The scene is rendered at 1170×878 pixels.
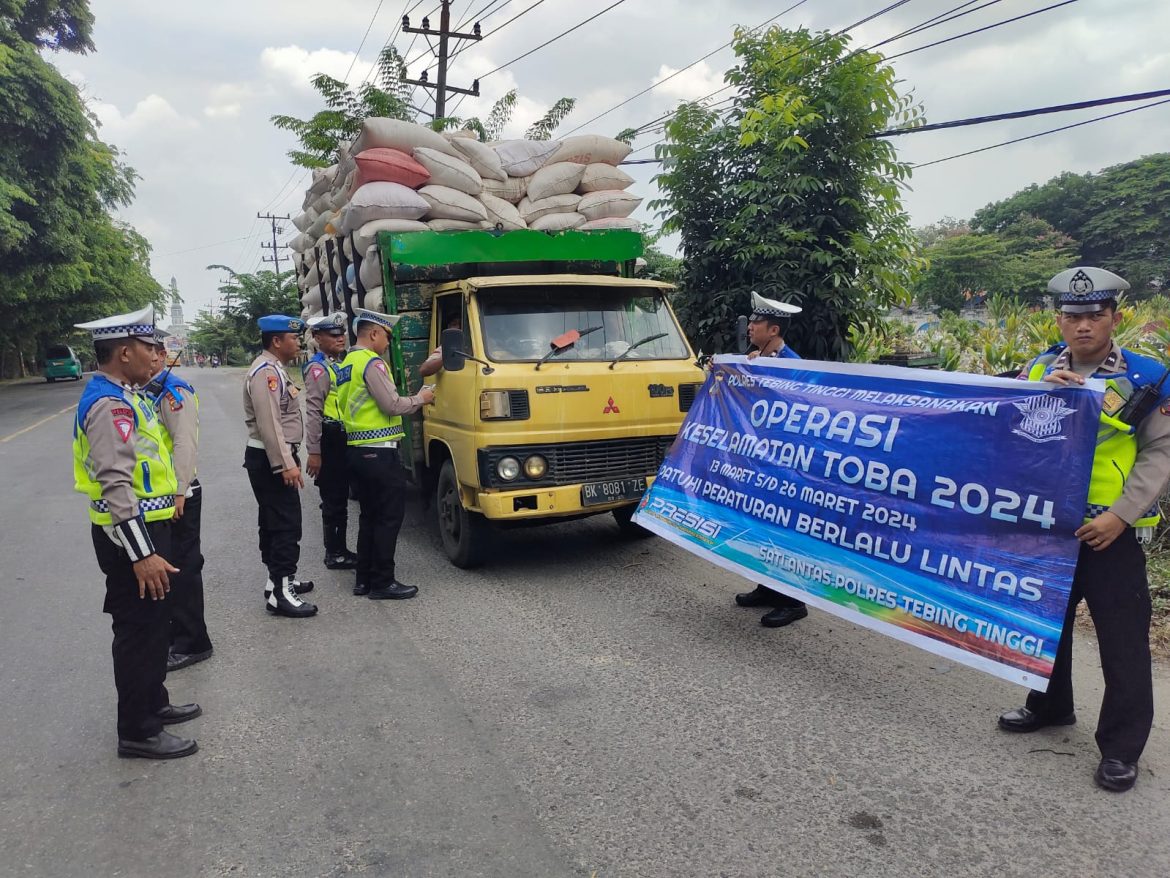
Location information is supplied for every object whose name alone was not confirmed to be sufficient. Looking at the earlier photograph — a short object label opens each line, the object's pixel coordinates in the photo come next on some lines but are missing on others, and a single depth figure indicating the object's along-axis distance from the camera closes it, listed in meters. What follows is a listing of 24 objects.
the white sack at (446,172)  6.67
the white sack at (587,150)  7.36
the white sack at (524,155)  7.20
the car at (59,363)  38.09
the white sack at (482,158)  6.97
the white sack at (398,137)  6.63
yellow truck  5.38
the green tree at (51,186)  20.33
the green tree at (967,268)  41.94
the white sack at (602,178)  7.29
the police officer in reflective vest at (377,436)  5.23
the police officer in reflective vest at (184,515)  3.90
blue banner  3.17
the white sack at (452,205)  6.48
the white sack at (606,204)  7.03
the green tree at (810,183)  7.42
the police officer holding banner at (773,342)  4.74
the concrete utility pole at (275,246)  62.12
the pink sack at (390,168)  6.52
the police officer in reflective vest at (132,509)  3.17
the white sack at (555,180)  7.09
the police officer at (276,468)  4.90
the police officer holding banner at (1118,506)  2.95
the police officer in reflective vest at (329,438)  5.75
